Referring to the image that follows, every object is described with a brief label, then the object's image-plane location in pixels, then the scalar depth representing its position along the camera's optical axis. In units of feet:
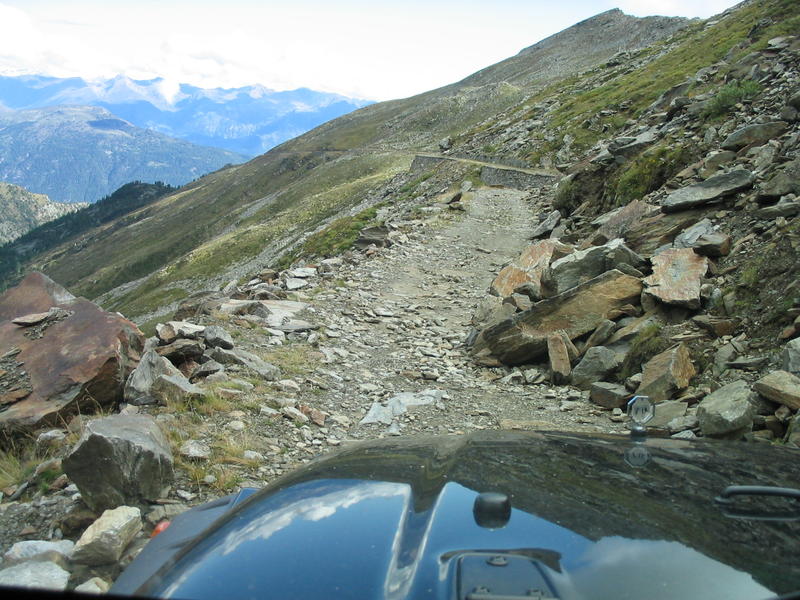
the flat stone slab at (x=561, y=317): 33.47
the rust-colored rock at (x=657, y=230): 38.37
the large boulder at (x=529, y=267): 45.01
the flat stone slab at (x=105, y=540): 13.64
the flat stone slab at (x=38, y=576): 11.64
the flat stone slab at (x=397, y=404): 26.71
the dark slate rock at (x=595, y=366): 29.68
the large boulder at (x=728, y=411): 20.59
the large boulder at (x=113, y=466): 16.29
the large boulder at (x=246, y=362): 28.42
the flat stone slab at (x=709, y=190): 37.14
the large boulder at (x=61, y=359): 23.59
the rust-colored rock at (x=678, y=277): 30.12
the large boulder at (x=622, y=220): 44.16
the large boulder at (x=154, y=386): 23.57
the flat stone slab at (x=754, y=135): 43.09
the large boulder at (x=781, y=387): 20.12
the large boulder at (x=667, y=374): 25.29
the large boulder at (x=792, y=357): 21.70
